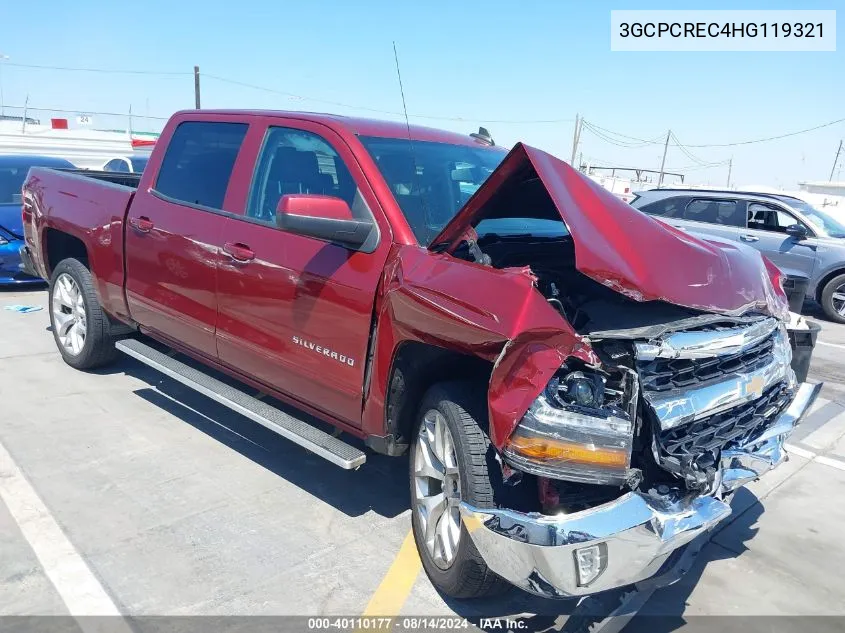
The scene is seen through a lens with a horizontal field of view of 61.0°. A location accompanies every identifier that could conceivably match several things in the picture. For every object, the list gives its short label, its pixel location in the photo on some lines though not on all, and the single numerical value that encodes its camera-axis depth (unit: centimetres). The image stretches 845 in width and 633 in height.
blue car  866
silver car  1025
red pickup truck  241
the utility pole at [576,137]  3800
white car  1383
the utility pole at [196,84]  3437
